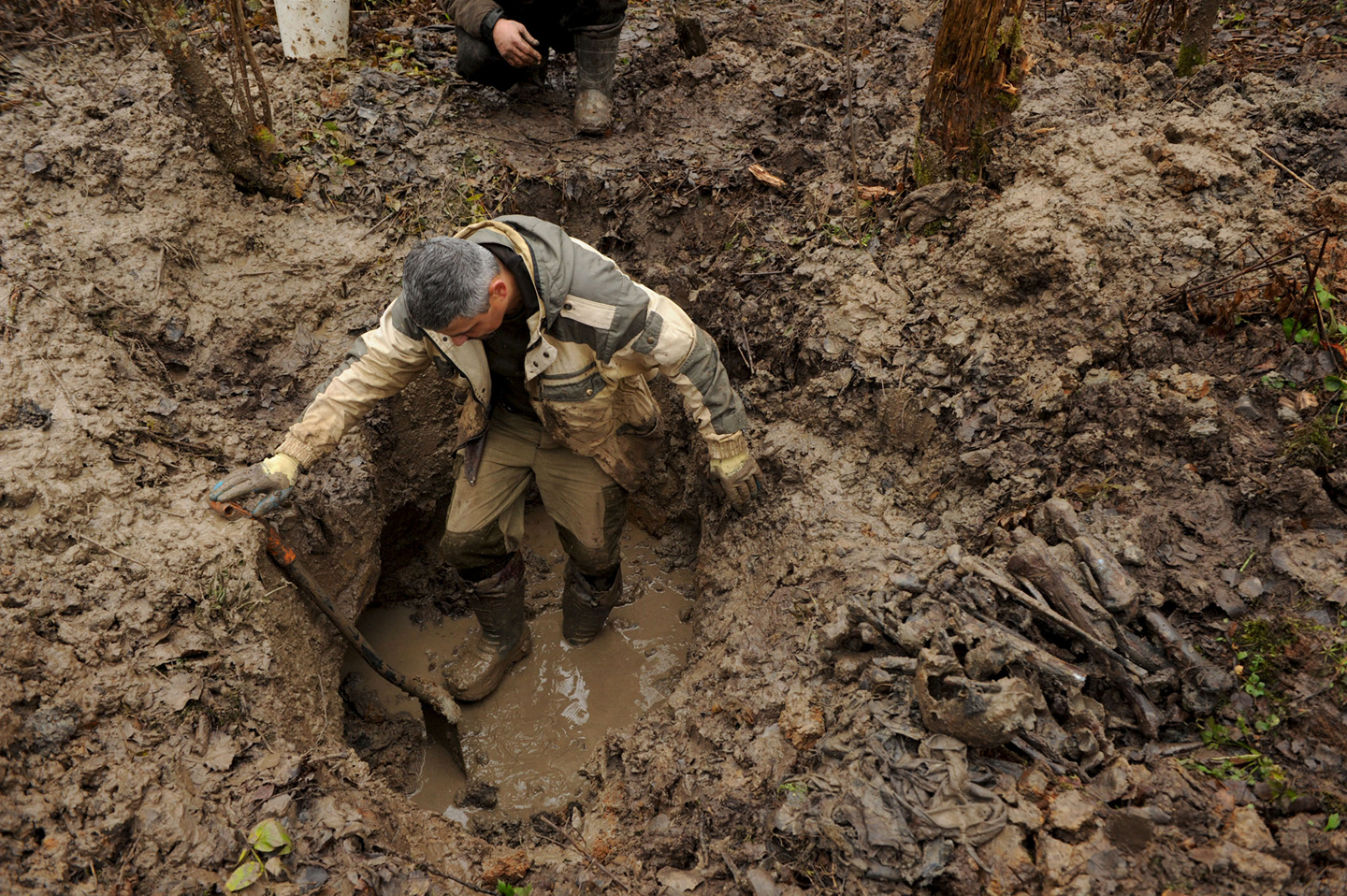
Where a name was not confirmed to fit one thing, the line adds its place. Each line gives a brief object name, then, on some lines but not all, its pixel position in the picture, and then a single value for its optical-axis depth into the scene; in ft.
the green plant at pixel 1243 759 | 6.68
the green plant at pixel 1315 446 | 7.80
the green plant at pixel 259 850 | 7.27
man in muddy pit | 9.06
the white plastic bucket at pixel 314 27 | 14.51
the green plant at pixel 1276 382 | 8.45
